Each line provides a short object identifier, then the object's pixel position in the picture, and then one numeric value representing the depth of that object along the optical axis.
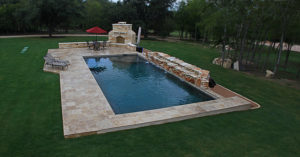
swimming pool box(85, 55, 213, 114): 9.11
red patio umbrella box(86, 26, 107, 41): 20.53
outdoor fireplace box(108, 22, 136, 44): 24.34
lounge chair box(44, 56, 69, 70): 12.91
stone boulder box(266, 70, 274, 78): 14.09
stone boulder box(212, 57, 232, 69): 16.95
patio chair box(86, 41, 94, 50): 21.86
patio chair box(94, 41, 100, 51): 21.16
